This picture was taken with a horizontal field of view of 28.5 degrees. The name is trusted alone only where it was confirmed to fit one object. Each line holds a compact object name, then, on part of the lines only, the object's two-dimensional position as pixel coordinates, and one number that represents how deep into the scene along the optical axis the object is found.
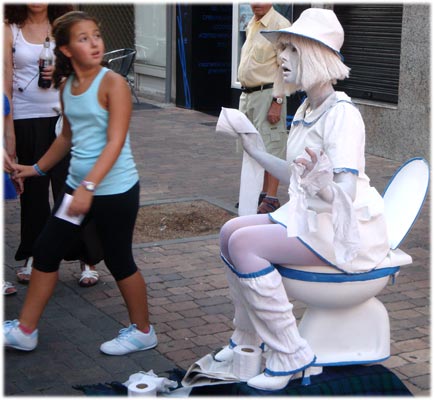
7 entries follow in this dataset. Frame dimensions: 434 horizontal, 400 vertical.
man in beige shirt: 7.18
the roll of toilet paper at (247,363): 3.77
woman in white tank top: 5.17
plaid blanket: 3.69
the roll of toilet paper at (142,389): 3.71
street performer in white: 3.46
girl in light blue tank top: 4.12
